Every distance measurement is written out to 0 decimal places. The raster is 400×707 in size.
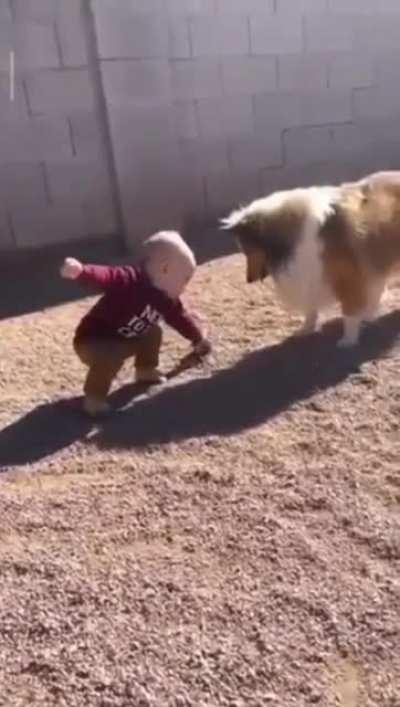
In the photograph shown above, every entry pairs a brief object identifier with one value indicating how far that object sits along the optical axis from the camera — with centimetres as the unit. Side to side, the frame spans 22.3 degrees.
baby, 355
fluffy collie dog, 384
